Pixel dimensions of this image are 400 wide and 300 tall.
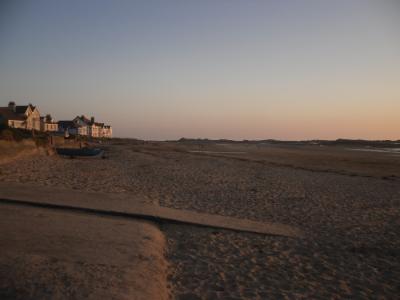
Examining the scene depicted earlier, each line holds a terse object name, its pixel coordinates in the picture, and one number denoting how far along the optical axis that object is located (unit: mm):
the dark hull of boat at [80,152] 29766
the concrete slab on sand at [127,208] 8883
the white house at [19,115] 60938
